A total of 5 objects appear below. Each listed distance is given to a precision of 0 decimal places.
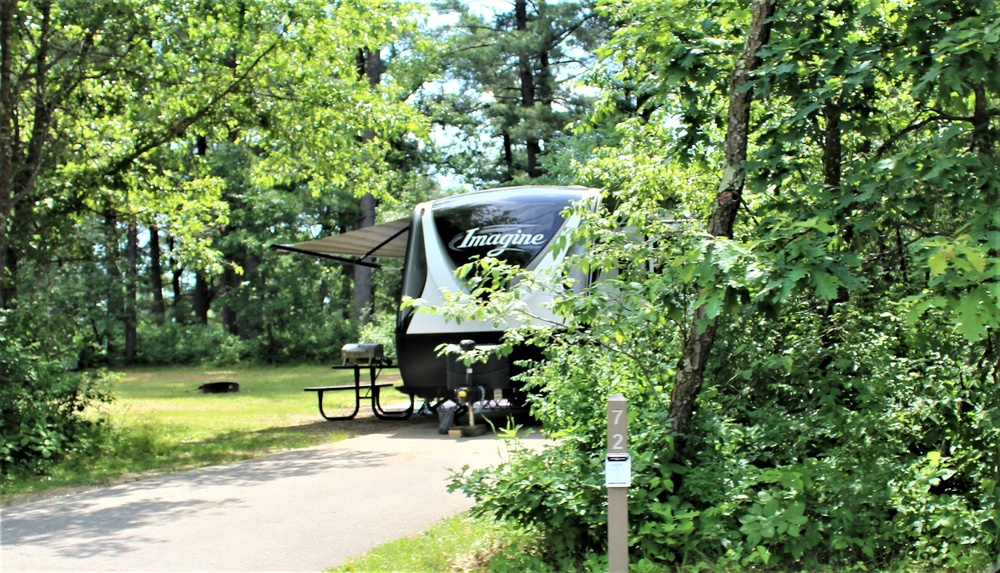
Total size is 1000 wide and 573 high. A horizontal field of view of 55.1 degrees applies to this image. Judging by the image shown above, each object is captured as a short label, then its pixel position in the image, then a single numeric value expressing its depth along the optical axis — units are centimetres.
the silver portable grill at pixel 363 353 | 1477
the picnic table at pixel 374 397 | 1435
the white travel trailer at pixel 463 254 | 1202
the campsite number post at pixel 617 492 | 455
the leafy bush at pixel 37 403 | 944
